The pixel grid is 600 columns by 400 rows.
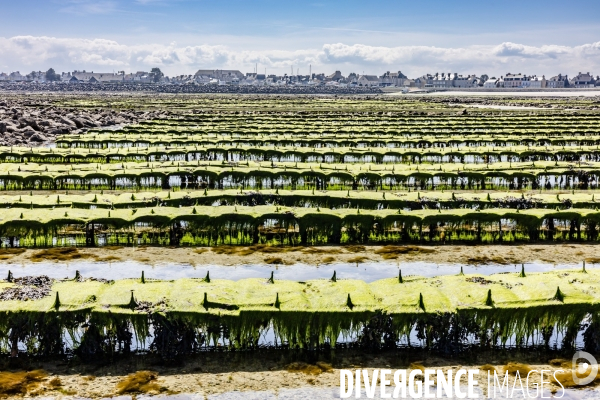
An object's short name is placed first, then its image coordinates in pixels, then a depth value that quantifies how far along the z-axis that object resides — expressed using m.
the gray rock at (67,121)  81.12
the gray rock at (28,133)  68.75
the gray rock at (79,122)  82.19
